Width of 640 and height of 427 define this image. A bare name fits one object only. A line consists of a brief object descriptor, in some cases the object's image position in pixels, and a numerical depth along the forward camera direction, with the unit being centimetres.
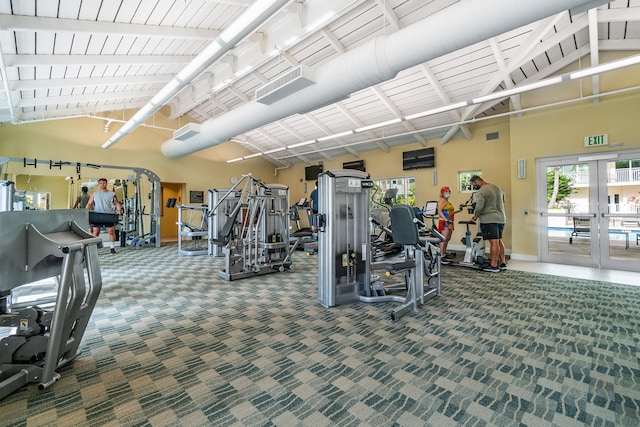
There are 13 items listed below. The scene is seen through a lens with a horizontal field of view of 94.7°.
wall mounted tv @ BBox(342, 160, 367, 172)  1131
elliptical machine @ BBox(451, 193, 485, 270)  595
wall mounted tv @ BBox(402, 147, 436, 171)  932
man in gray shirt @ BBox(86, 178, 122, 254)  770
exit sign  573
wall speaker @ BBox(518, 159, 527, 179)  673
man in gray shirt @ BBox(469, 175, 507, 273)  555
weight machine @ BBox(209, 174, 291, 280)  518
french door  553
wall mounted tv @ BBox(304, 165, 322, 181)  1280
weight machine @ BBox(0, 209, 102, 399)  186
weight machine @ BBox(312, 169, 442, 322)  353
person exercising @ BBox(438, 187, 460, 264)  644
